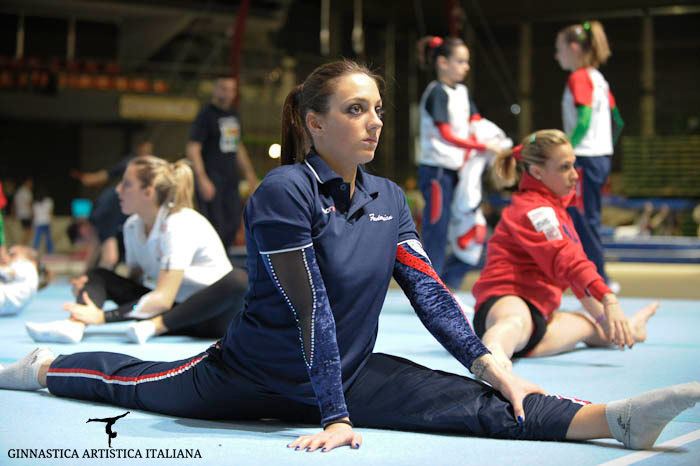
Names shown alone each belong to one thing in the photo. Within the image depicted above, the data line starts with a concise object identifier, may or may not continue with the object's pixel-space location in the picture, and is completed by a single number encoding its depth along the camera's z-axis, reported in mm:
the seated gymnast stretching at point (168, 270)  3641
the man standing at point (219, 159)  6242
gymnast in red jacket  3098
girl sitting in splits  1900
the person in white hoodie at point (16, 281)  4543
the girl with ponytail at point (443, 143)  5270
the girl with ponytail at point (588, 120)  4895
